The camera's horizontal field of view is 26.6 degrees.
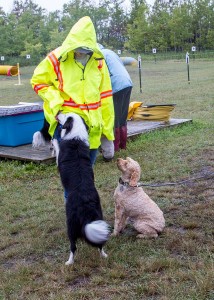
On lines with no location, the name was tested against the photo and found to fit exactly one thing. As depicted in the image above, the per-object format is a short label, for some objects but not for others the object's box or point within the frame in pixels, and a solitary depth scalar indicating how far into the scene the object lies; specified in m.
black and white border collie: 3.10
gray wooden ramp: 6.64
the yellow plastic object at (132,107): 9.55
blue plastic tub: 7.33
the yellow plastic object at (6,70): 18.84
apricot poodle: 3.76
